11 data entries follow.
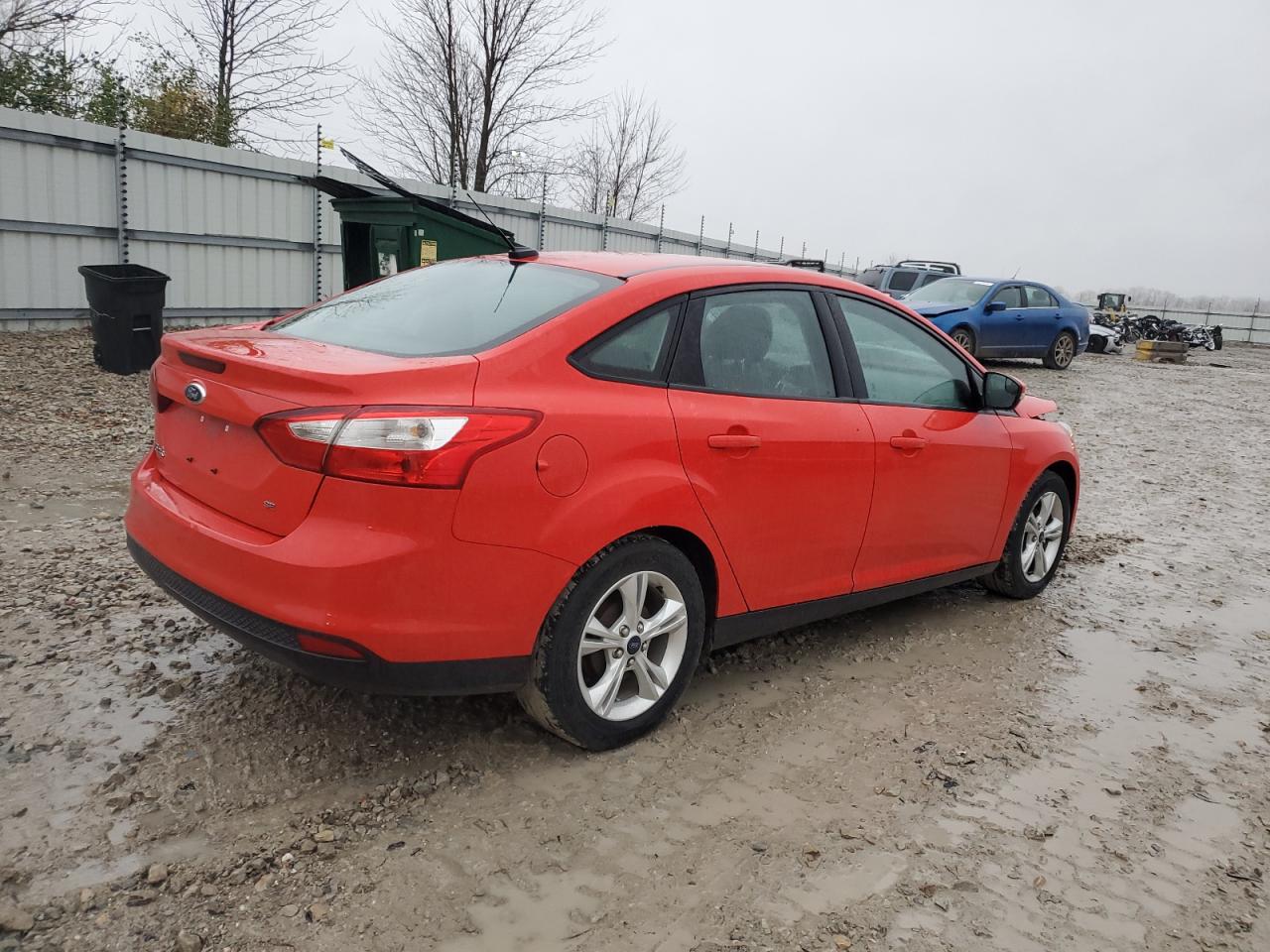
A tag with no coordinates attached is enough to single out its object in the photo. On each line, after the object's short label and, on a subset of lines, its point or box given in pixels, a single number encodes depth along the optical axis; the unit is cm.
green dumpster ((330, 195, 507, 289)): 975
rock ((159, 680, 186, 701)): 334
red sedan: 258
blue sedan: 1647
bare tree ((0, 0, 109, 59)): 1507
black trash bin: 893
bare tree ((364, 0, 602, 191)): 2088
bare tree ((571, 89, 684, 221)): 3591
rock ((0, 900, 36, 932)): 220
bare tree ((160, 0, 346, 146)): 1894
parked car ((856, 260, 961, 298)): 2147
